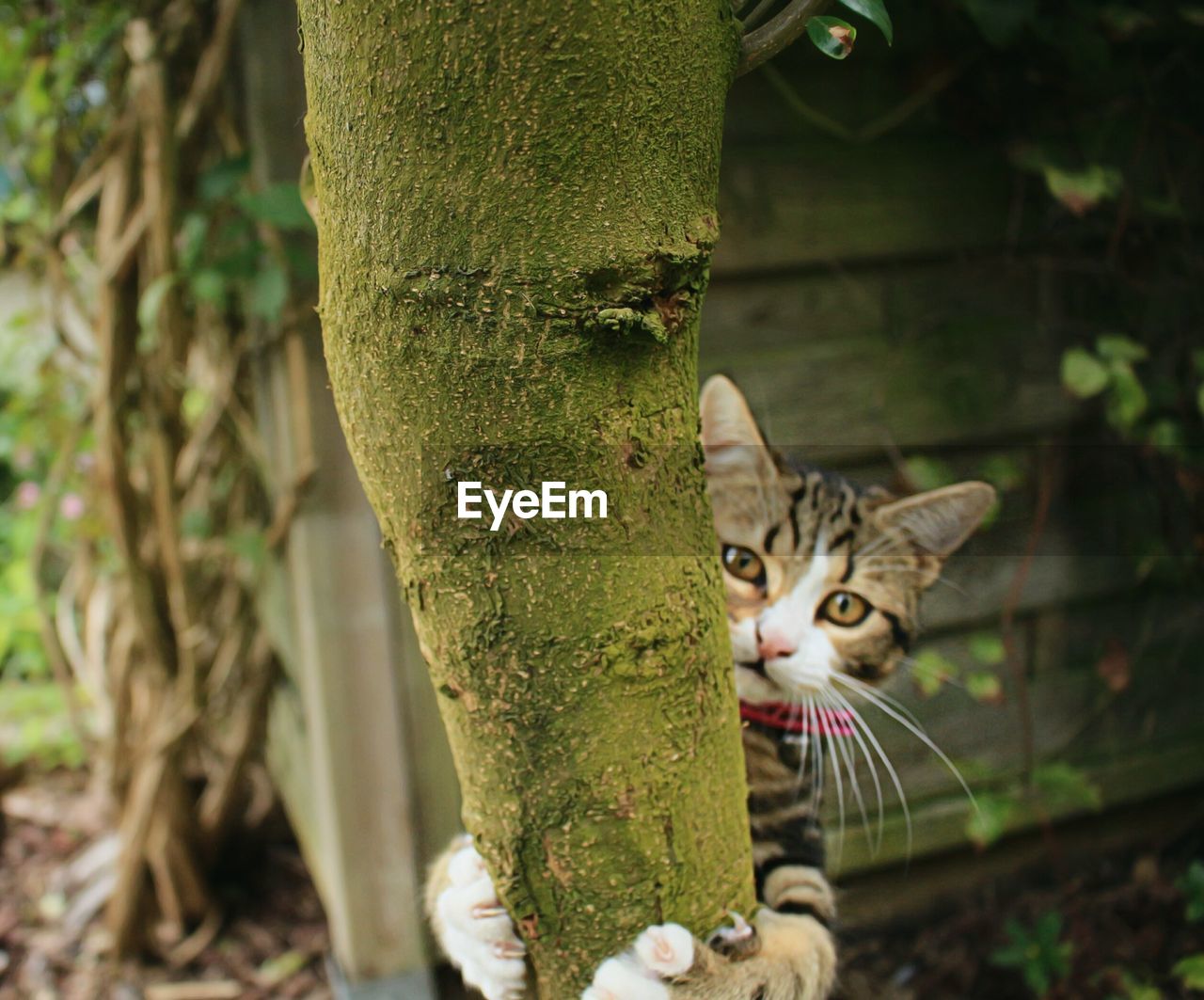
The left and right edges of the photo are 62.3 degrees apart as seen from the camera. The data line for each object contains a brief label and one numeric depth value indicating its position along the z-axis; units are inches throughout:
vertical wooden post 55.4
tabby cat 30.3
